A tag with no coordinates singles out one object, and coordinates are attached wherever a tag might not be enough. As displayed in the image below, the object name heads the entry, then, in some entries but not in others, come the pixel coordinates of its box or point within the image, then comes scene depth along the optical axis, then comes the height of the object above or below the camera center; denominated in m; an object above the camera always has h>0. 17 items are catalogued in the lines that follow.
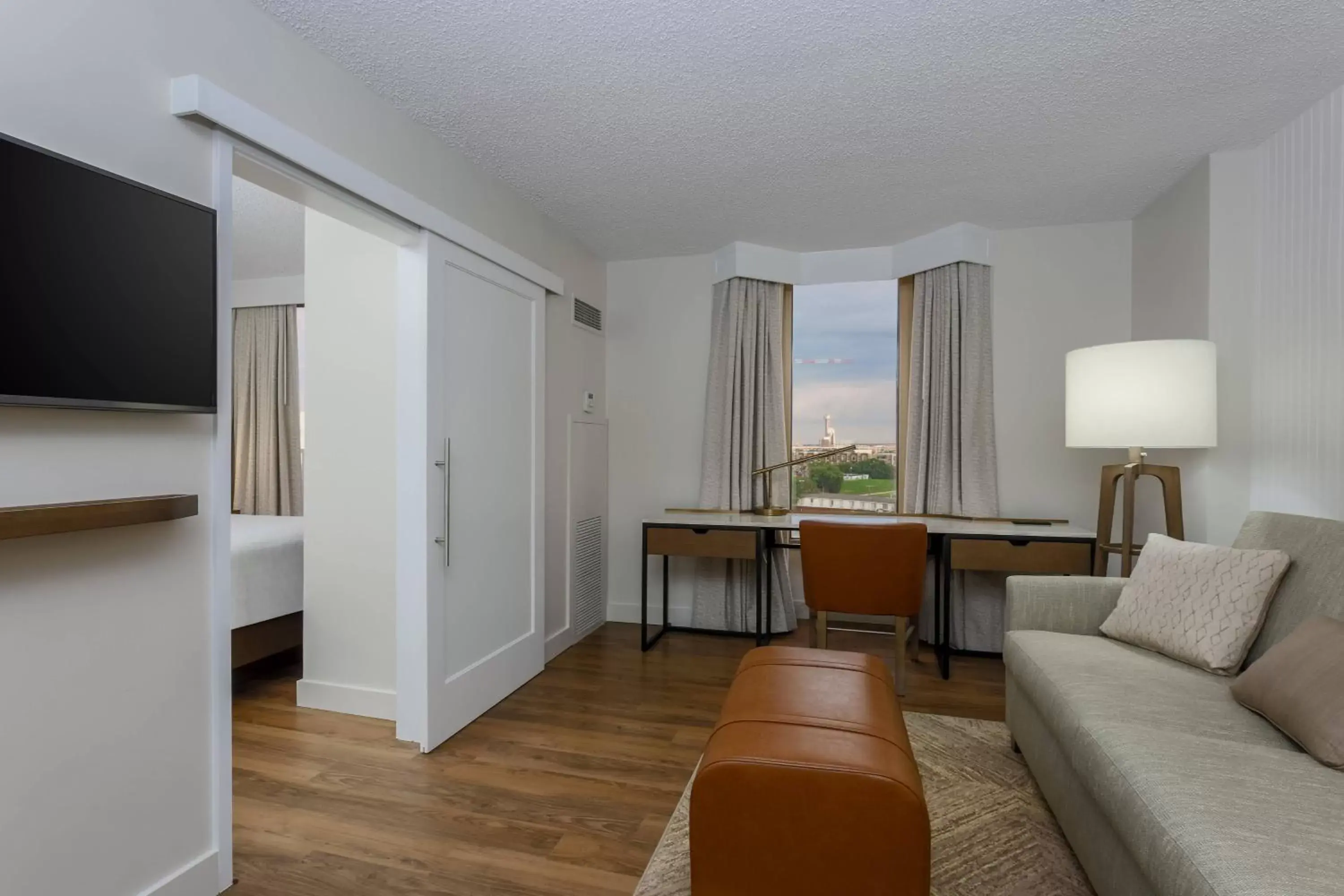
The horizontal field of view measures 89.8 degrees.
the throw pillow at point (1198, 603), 1.90 -0.48
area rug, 1.74 -1.13
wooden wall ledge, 1.25 -0.15
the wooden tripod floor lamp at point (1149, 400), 2.51 +0.17
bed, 3.02 -0.69
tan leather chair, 3.06 -0.58
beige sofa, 1.08 -0.64
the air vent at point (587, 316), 4.11 +0.80
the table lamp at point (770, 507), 4.15 -0.40
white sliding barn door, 2.61 -0.20
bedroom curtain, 5.29 +0.23
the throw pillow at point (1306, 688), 1.38 -0.54
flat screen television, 1.28 +0.32
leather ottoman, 1.39 -0.79
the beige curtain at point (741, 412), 4.23 +0.20
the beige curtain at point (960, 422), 3.80 +0.13
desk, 3.30 -0.53
